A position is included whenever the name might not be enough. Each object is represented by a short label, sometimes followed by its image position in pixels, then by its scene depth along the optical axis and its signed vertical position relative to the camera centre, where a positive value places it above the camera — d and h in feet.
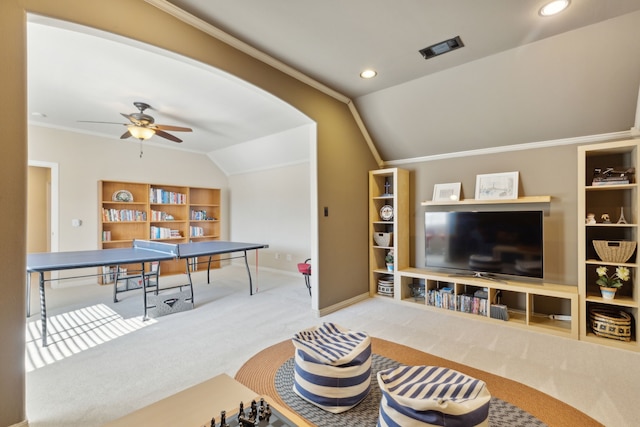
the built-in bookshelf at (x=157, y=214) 17.57 -0.04
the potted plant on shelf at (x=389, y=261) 13.55 -2.29
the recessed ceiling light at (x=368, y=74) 10.13 +4.96
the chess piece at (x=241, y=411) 3.72 -2.60
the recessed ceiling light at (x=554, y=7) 6.76 +4.91
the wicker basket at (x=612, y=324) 8.59 -3.42
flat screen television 10.39 -1.21
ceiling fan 11.86 +3.65
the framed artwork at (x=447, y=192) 12.55 +0.89
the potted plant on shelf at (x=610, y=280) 8.66 -2.16
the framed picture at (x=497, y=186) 11.27 +1.04
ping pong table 8.98 -1.60
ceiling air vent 8.38 +4.96
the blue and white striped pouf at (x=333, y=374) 5.76 -3.28
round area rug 5.48 -3.99
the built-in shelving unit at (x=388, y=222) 13.21 -0.46
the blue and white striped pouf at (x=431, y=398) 4.18 -3.03
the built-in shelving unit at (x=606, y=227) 8.66 -0.52
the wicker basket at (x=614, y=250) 8.58 -1.16
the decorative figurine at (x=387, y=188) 14.35 +1.21
